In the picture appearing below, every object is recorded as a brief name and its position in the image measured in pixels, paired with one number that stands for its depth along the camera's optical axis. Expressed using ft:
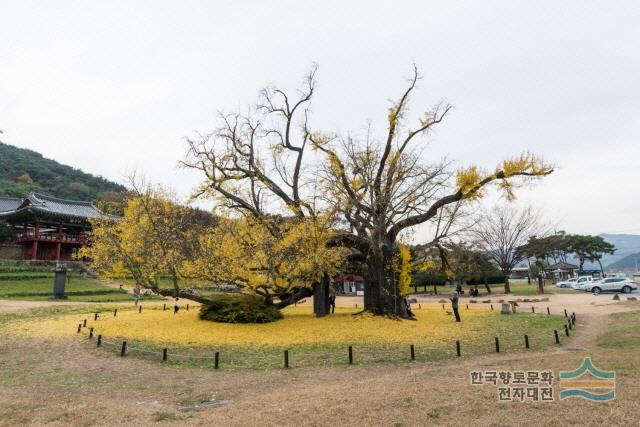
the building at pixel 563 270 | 205.86
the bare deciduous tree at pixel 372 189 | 67.56
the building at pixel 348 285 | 186.50
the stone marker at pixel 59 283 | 106.22
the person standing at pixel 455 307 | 68.13
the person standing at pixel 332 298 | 81.93
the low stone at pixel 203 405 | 27.32
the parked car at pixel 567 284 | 164.20
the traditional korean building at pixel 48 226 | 153.38
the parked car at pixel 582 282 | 152.23
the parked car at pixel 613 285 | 128.77
